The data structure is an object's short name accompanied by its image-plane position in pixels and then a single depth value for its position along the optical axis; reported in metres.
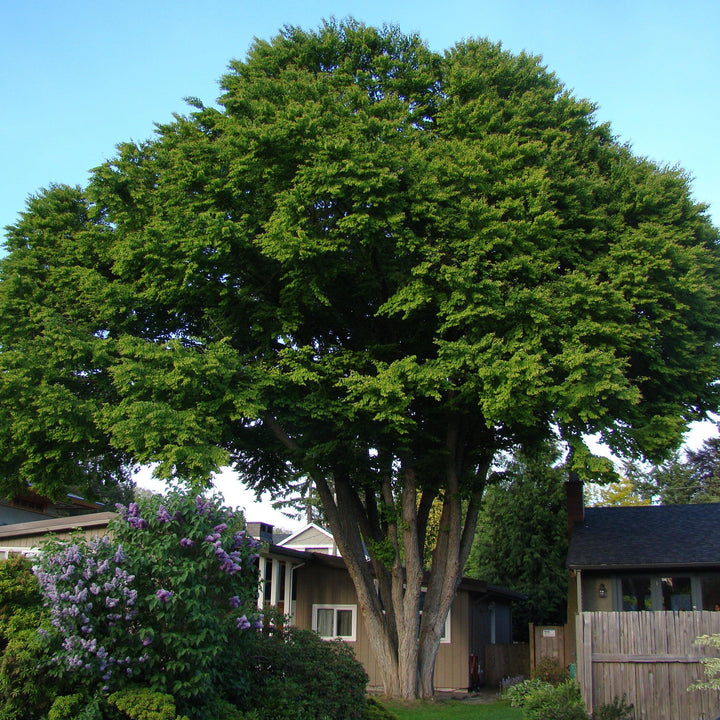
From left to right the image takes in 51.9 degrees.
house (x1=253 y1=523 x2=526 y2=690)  20.77
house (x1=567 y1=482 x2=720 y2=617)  17.88
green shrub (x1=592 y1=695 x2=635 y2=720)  12.26
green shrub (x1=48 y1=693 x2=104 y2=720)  7.06
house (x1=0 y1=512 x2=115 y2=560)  13.08
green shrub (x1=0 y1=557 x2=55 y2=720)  7.08
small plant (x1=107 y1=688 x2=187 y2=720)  7.14
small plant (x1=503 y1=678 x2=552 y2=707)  15.87
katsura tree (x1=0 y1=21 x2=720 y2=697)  14.61
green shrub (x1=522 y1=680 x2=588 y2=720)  11.81
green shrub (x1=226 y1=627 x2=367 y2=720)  8.79
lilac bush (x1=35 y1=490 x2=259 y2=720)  7.31
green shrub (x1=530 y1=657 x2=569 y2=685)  18.58
